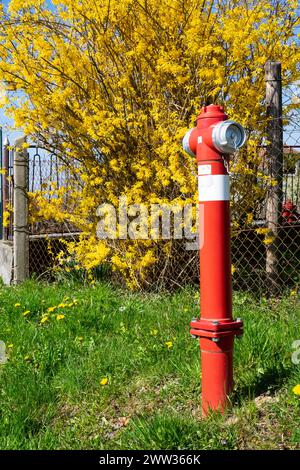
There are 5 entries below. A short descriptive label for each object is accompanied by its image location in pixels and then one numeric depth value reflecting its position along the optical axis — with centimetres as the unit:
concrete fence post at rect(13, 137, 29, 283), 668
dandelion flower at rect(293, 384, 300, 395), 248
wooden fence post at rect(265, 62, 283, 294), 476
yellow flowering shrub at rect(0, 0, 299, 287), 478
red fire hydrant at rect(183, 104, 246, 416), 257
